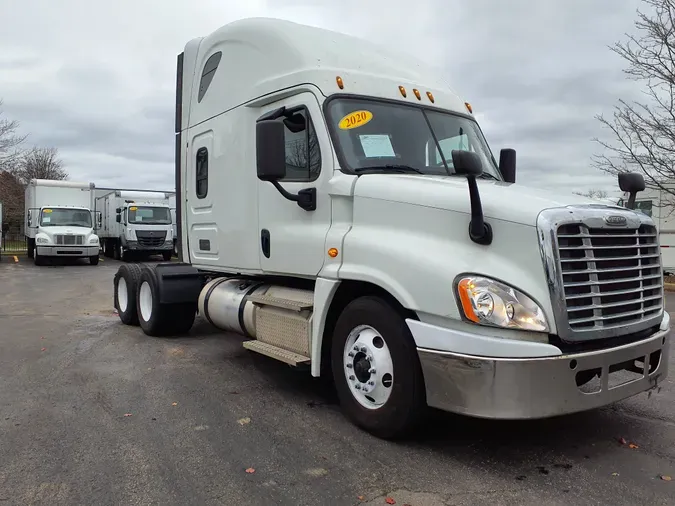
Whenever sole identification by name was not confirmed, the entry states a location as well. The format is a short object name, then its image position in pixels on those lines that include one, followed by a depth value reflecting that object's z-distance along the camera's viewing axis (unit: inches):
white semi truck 135.6
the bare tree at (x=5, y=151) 1106.3
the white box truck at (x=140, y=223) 946.1
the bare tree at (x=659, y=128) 610.9
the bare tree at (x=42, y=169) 1974.7
